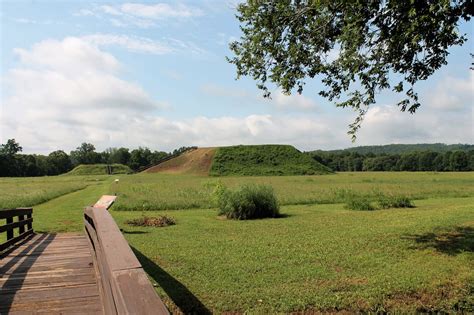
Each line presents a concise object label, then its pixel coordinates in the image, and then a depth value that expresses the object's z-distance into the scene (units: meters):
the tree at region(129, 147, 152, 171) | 157.75
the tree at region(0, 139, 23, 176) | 117.19
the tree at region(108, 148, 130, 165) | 162.12
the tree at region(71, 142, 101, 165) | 167.88
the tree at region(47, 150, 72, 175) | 141.38
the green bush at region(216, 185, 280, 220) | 19.34
